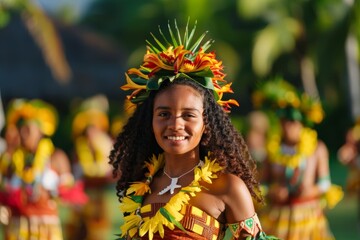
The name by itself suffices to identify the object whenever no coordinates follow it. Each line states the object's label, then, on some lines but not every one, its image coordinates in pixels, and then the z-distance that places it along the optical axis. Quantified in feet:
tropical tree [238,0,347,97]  77.64
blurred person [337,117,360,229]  37.19
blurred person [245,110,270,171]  44.62
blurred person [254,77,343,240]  25.70
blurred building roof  90.94
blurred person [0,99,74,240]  24.84
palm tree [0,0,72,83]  47.91
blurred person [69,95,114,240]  34.73
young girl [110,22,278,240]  13.57
